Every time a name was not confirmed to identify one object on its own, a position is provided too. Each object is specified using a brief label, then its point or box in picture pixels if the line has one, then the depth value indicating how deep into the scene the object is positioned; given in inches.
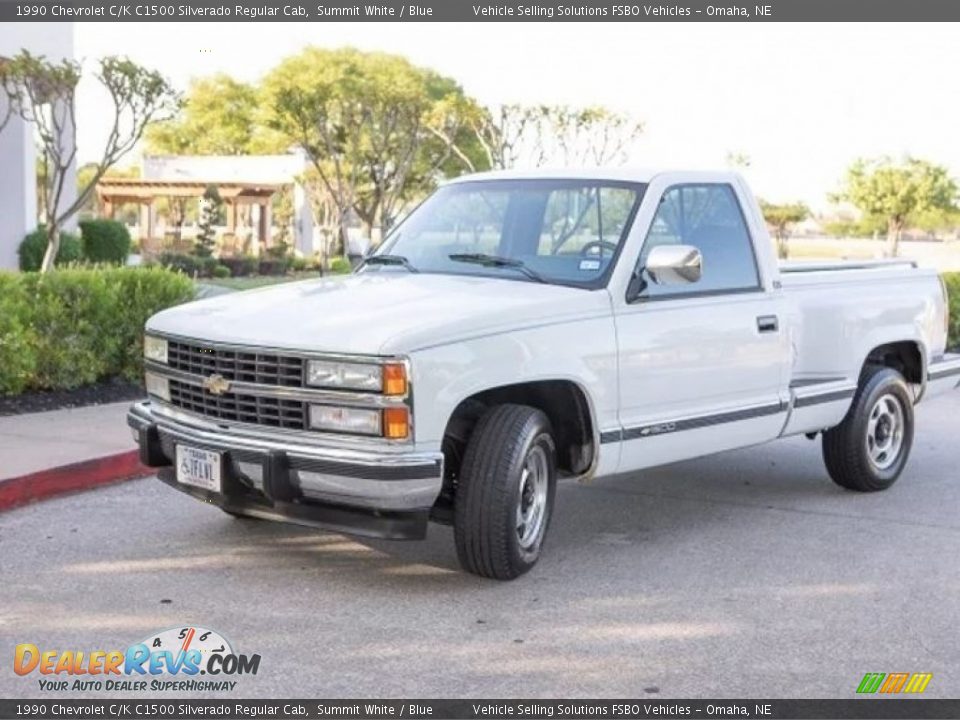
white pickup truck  211.5
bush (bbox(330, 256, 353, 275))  1190.0
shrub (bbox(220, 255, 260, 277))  1325.0
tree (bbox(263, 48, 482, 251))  1403.8
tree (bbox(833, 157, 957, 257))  1870.1
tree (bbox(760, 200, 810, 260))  2078.9
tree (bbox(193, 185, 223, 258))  1375.5
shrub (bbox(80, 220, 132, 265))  987.3
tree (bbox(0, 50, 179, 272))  743.7
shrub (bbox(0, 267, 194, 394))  379.2
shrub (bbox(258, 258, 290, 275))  1366.9
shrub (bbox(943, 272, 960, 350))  657.6
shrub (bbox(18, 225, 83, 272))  860.0
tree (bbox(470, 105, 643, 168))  1625.2
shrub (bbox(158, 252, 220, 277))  1205.7
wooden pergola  1633.9
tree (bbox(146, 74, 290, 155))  2620.6
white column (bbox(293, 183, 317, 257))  1963.6
